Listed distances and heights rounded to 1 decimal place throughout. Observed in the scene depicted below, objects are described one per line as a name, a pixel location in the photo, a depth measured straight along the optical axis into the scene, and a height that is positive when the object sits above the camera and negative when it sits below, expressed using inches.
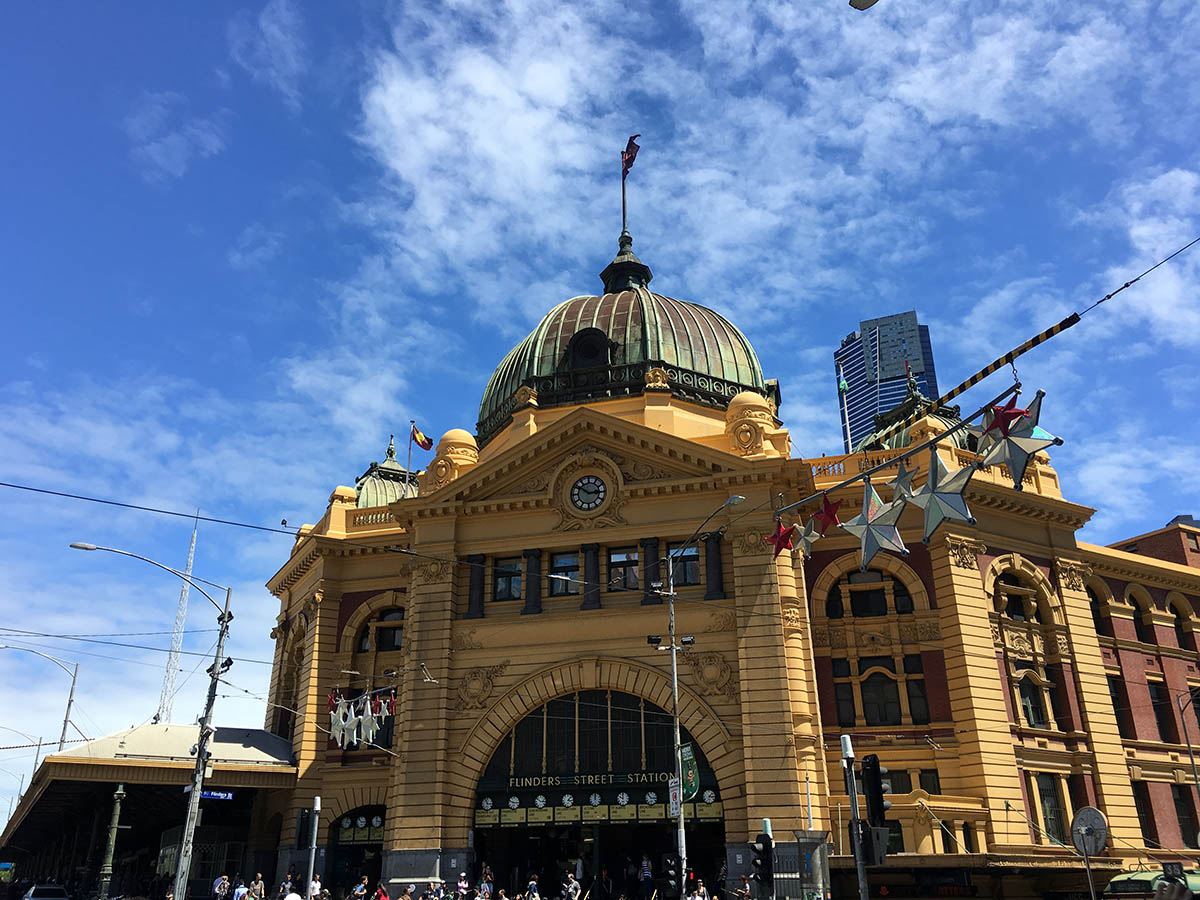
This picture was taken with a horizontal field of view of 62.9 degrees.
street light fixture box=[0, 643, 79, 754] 2225.8 +367.7
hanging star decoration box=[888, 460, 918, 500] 919.7 +340.5
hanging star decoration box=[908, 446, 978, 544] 890.7 +324.7
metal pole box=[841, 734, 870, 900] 750.5 +40.7
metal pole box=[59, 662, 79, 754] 2223.5 +366.6
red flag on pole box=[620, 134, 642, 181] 2389.3 +1627.5
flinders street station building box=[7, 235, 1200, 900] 1472.7 +299.2
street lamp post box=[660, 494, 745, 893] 1103.0 +148.2
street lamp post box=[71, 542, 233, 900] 1048.2 +151.4
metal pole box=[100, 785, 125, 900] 1336.9 +51.6
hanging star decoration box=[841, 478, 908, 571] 964.6 +323.0
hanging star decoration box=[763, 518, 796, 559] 1259.2 +406.6
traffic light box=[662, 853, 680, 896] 1047.0 +9.4
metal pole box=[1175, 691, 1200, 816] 1697.3 +229.0
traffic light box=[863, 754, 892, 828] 759.1 +63.8
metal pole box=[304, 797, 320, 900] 1392.7 +83.9
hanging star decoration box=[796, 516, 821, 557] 1160.2 +374.0
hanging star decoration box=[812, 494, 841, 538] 1135.0 +393.8
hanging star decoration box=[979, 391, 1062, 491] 825.5 +343.4
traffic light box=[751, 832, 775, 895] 928.3 +14.0
